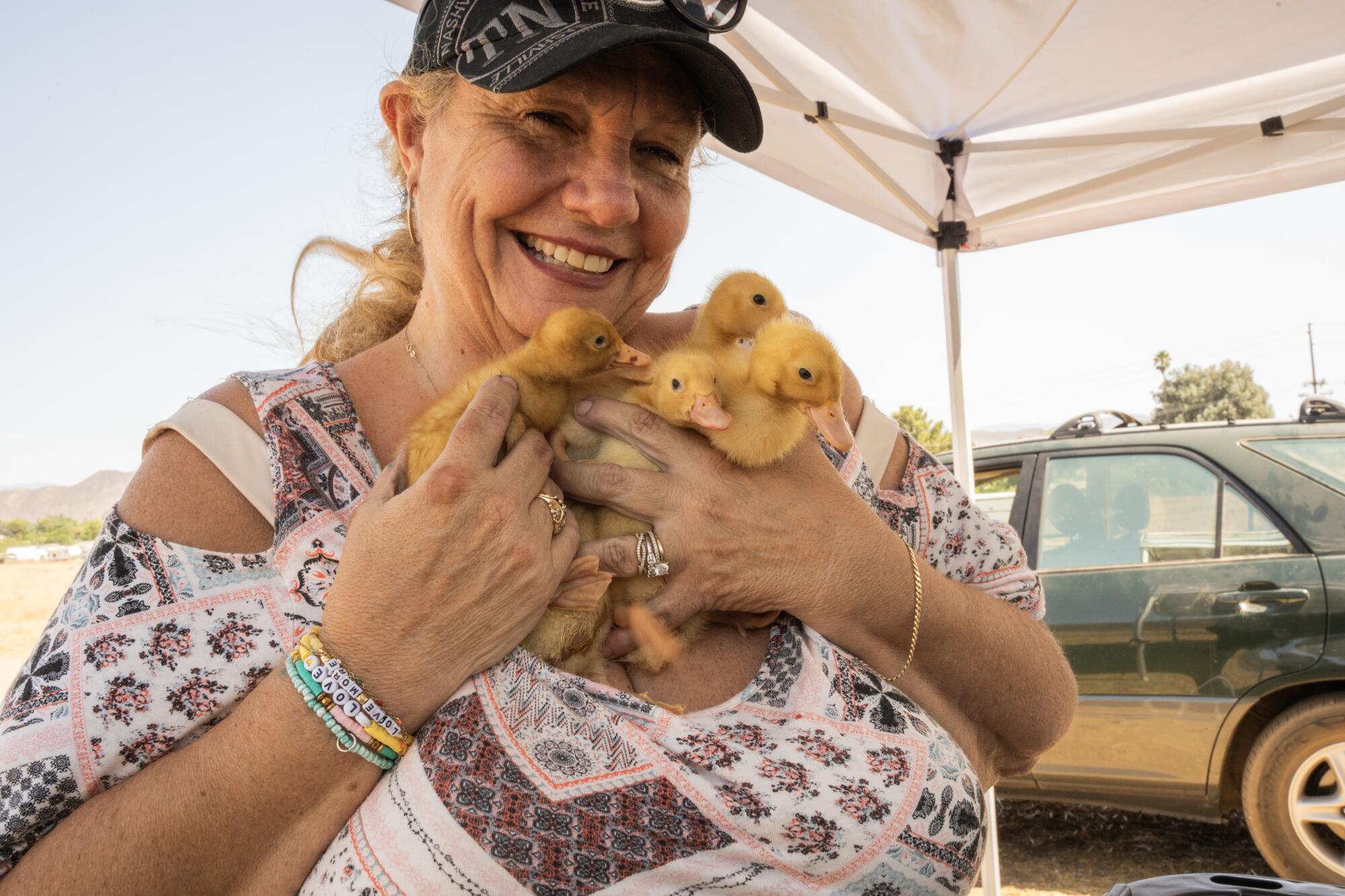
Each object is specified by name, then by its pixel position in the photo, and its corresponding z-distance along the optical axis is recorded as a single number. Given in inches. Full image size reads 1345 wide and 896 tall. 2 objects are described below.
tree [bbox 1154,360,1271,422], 2223.2
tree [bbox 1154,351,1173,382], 2332.7
